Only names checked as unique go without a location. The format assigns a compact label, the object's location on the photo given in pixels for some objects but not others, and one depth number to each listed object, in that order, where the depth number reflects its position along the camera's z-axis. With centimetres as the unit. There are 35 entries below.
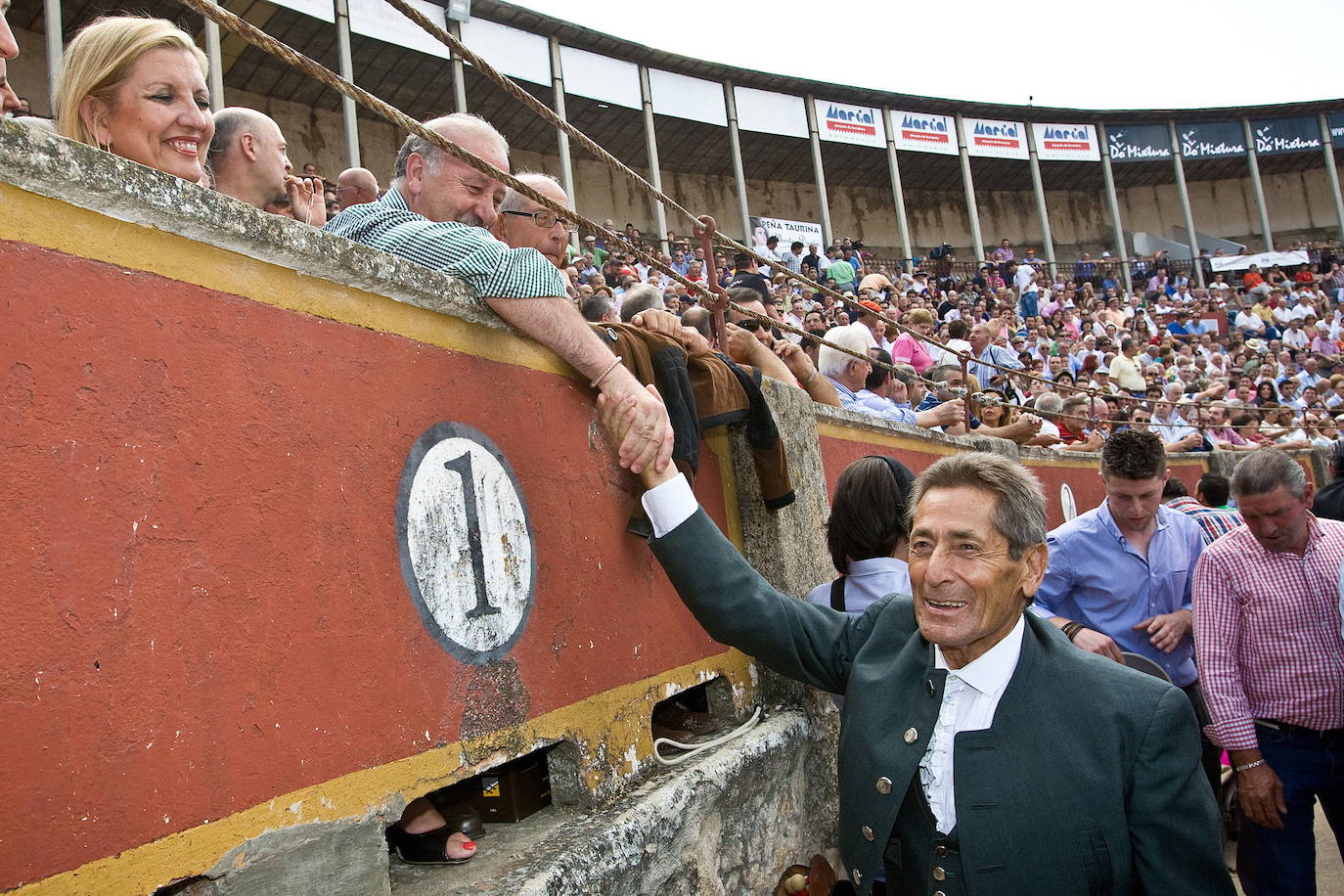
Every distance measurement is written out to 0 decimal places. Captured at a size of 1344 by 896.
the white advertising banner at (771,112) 2292
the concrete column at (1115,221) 2718
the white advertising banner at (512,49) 1725
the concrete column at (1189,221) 2788
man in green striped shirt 252
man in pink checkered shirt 357
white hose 293
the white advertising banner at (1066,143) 2791
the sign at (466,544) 218
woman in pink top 858
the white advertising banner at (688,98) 2109
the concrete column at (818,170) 2306
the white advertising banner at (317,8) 1427
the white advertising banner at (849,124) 2448
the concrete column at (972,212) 2536
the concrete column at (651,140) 2002
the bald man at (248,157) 292
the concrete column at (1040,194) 2604
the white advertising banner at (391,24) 1525
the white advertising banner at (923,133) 2586
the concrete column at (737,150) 2166
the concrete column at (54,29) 1056
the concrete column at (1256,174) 2822
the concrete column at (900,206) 2431
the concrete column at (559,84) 1839
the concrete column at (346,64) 1431
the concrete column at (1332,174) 2878
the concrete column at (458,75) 1553
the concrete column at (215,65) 1180
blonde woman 231
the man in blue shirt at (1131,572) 404
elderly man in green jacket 202
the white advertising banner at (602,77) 1916
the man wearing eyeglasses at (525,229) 331
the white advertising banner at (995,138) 2692
